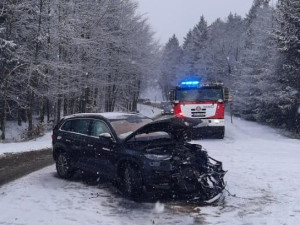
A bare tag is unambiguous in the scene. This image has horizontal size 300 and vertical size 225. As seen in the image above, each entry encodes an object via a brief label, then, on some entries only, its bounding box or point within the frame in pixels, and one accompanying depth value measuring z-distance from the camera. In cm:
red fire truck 2067
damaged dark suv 877
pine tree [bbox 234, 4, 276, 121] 3769
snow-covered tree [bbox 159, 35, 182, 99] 9194
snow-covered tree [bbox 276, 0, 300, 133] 2917
